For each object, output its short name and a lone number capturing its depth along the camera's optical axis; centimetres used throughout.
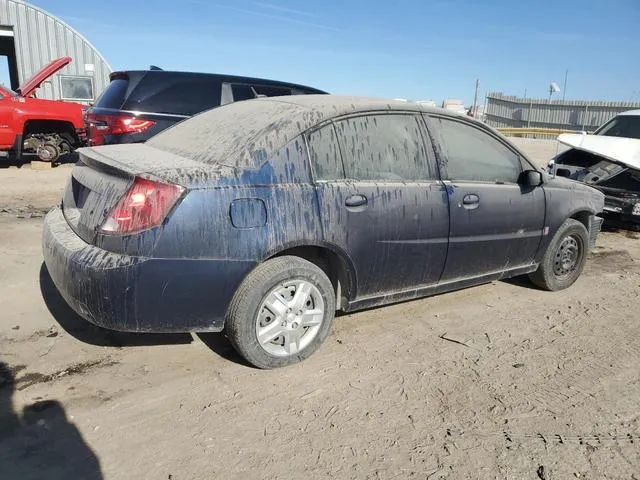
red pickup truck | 1117
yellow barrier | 2520
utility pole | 2440
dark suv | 725
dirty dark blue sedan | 283
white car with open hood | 680
